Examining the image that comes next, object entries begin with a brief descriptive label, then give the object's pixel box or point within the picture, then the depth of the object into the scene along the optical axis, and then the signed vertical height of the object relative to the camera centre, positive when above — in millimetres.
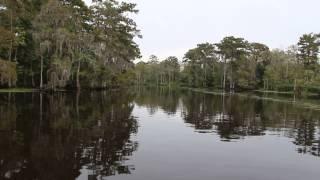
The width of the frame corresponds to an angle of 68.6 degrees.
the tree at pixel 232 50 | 74164 +11441
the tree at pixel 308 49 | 64837 +10216
